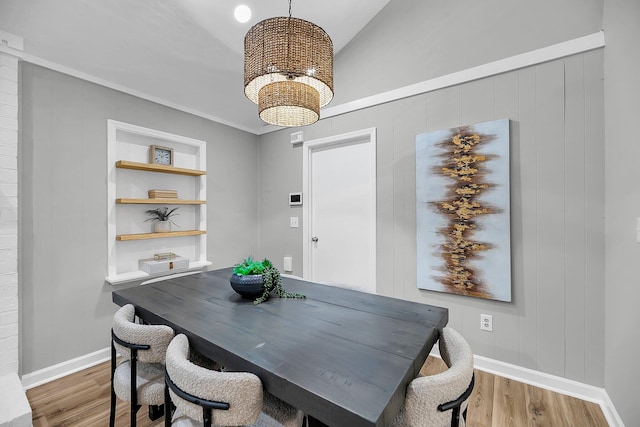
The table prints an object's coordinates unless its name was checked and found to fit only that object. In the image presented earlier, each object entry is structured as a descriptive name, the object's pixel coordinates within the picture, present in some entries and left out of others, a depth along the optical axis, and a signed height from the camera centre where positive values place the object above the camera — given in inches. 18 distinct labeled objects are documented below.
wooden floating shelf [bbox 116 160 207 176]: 96.9 +17.5
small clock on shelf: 107.1 +23.3
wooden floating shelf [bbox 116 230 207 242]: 97.5 -7.8
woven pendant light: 57.3 +31.8
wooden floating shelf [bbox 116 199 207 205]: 97.5 +4.8
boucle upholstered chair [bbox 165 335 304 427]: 33.7 -22.2
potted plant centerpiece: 61.7 -15.2
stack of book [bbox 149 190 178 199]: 106.9 +7.8
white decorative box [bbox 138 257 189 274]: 101.9 -19.2
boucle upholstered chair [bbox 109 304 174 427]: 47.6 -25.0
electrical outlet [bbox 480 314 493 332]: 86.0 -33.8
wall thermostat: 132.4 +7.1
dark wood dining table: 31.0 -19.6
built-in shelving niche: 97.7 +5.9
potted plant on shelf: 108.5 -1.9
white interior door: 111.7 +1.9
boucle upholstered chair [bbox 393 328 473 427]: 33.7 -22.6
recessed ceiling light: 93.7 +68.2
